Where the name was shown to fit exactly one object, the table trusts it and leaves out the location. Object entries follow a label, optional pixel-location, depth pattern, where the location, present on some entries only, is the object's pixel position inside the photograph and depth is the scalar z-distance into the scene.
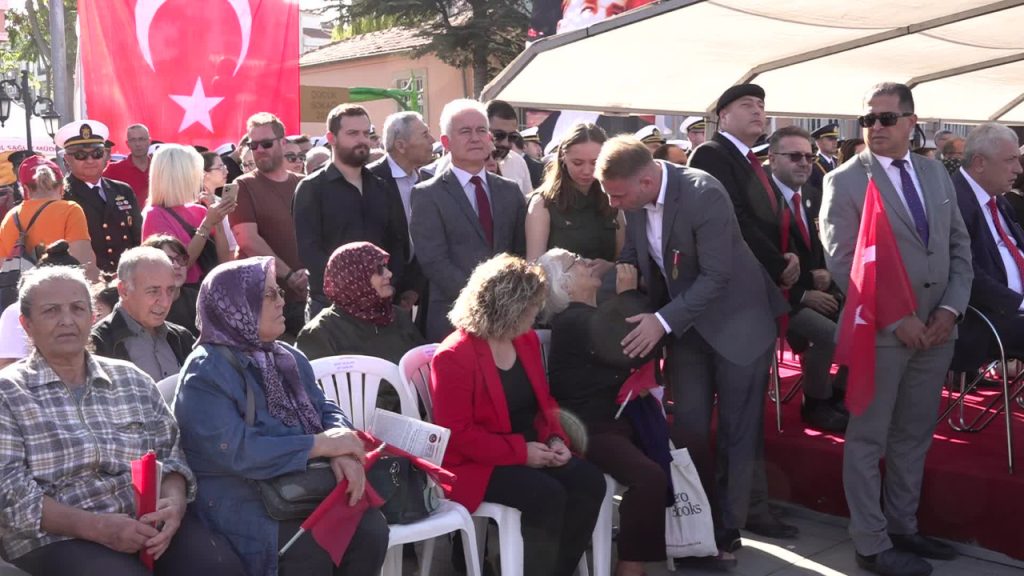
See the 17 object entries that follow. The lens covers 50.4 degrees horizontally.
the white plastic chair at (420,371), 4.60
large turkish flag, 8.98
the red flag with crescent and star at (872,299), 4.69
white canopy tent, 6.37
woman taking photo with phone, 6.02
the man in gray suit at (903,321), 4.80
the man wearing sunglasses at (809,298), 6.14
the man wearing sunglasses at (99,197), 7.08
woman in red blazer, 4.27
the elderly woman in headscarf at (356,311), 4.69
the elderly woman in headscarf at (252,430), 3.59
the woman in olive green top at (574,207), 5.43
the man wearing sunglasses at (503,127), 6.85
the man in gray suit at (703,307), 4.86
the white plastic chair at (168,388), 4.00
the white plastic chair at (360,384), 4.45
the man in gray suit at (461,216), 5.42
